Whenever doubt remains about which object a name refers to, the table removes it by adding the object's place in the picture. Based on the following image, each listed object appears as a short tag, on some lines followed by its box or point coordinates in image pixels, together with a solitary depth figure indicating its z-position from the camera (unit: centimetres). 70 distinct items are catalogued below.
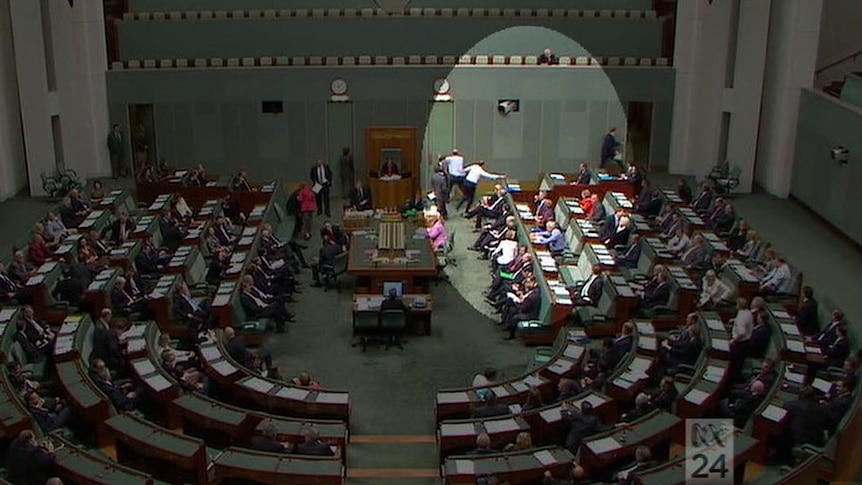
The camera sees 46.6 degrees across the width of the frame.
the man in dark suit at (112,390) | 1280
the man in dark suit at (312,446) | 1154
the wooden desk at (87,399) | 1231
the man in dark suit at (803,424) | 1178
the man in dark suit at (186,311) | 1617
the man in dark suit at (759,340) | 1430
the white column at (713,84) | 2226
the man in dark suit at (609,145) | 2502
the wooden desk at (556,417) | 1228
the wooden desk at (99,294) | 1606
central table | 1742
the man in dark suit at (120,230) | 1912
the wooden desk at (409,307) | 1639
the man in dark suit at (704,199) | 2080
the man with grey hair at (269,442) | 1145
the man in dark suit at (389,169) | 2416
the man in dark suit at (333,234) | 1906
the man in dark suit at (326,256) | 1873
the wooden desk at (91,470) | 1052
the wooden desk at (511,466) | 1100
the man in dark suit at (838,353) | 1380
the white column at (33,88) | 2164
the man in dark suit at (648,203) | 2142
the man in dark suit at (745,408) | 1251
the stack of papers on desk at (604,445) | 1140
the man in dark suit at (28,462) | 1063
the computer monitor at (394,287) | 1665
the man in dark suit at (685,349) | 1425
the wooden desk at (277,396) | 1292
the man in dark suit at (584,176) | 2280
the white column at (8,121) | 2195
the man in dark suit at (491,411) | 1251
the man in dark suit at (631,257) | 1873
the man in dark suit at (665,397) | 1271
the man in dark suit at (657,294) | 1652
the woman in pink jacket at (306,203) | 2139
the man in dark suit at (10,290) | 1583
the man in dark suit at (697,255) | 1775
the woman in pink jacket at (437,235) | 1934
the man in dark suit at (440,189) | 2303
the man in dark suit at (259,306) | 1650
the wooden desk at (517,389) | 1305
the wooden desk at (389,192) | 2386
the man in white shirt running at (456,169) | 2408
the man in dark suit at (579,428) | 1189
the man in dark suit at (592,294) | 1670
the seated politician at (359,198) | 2248
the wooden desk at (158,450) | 1127
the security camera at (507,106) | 2512
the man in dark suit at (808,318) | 1505
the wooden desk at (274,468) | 1089
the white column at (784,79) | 2098
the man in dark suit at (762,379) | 1292
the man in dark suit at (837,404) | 1187
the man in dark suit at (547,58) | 2528
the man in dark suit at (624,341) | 1415
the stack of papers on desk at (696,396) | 1256
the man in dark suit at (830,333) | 1410
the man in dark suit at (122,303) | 1611
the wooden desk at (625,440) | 1138
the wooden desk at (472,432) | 1203
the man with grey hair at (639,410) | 1240
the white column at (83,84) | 2377
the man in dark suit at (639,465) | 1081
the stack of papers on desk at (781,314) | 1489
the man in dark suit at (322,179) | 2345
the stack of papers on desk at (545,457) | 1120
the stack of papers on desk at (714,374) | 1320
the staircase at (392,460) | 1223
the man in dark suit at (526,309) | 1644
